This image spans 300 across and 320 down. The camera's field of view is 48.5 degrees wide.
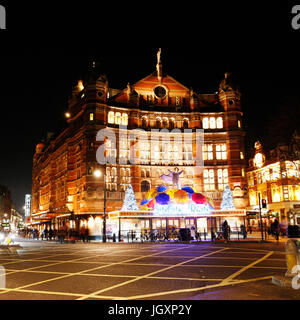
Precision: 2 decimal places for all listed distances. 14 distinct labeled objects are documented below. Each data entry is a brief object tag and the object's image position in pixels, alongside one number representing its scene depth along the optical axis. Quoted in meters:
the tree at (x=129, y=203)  39.76
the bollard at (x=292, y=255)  9.25
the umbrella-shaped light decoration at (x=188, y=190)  39.42
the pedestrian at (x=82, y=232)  39.29
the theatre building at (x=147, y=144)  48.50
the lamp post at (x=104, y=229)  35.19
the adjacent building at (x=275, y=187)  53.50
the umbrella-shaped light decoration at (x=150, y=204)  39.31
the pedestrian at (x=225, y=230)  29.08
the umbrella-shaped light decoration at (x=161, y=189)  39.46
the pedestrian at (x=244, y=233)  34.89
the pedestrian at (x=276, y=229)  29.15
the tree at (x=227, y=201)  43.46
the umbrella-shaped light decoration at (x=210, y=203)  39.78
